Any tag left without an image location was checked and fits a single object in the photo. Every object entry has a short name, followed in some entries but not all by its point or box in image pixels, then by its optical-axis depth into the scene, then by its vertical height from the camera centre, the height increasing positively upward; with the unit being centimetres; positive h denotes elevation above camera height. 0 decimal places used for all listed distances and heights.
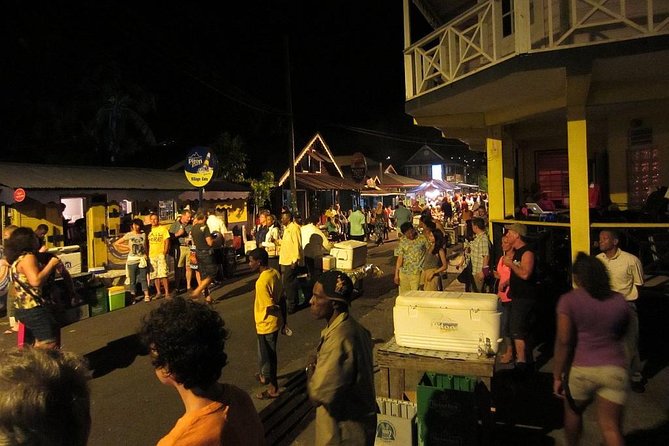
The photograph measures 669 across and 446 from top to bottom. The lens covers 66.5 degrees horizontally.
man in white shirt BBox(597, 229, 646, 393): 548 -74
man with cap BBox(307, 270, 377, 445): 288 -97
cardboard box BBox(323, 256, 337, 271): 1078 -102
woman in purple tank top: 374 -110
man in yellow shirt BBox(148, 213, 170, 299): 1080 -63
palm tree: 2842 +533
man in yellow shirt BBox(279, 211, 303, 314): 961 -76
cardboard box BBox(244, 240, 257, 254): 1369 -73
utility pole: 1955 +348
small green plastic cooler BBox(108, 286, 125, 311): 1028 -153
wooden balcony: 600 +234
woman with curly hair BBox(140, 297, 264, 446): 199 -59
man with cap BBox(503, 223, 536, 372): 586 -102
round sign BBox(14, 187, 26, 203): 1143 +69
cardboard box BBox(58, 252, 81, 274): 1012 -74
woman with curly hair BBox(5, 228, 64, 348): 544 -66
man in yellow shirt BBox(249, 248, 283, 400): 553 -118
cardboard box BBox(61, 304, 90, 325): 924 -165
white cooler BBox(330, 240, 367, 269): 1059 -84
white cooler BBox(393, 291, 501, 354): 418 -94
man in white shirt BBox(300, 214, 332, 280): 1058 -63
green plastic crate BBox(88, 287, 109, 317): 981 -153
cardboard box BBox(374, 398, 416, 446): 394 -164
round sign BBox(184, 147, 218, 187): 1331 +141
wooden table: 404 -125
